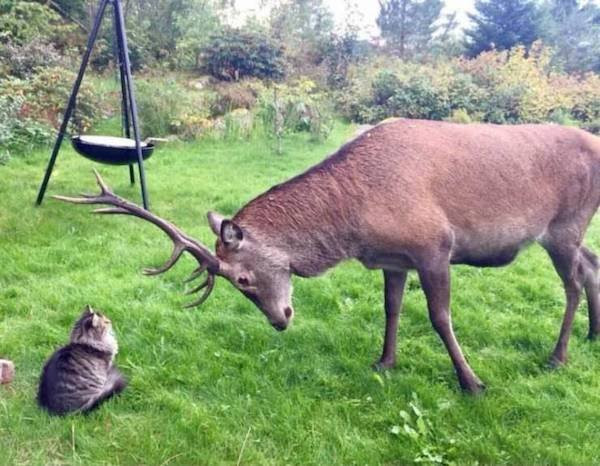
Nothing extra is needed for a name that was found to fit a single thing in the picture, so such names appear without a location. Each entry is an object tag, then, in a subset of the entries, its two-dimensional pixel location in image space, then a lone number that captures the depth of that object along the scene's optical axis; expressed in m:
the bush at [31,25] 12.12
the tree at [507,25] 18.77
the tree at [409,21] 20.89
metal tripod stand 5.75
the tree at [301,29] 16.16
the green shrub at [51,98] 9.52
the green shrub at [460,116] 11.86
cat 2.98
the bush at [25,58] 10.87
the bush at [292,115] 10.54
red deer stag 3.10
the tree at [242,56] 14.66
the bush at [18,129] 8.06
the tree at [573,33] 19.19
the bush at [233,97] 12.16
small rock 3.25
